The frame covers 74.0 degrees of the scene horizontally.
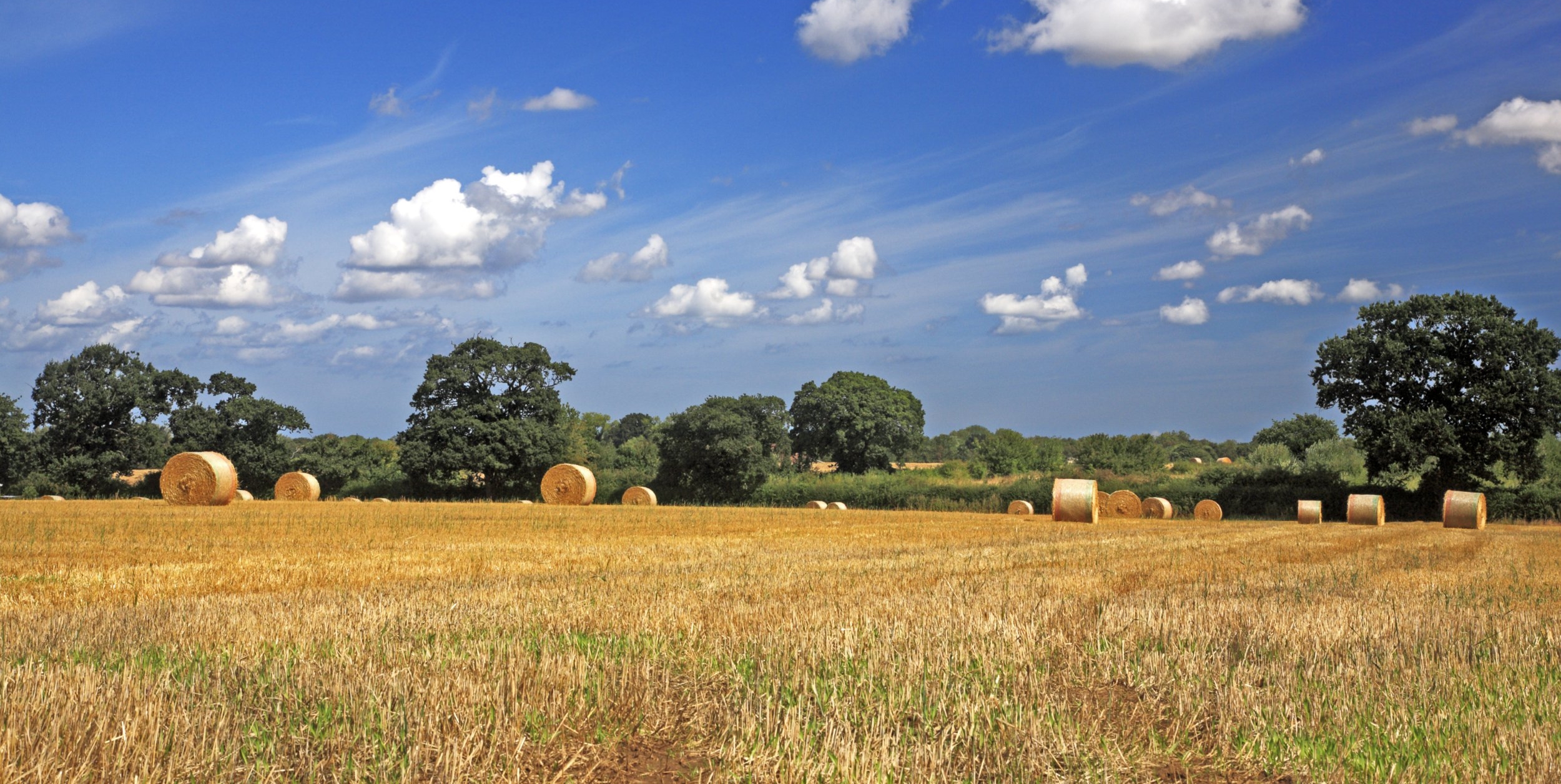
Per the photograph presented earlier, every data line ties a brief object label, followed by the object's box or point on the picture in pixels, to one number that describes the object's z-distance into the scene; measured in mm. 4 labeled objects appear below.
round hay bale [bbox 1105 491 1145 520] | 39719
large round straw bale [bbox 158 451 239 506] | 32156
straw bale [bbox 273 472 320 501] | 43344
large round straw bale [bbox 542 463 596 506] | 42469
